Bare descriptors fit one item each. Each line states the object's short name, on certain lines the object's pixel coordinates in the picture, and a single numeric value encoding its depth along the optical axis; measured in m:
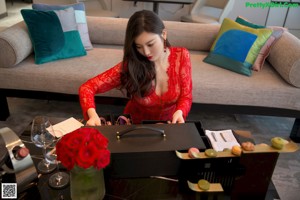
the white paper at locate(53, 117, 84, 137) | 1.25
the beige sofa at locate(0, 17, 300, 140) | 2.03
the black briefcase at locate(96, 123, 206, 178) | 0.95
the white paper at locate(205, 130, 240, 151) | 1.18
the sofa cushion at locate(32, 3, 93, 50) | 2.43
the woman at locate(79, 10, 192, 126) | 1.25
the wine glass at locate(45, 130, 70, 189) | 1.01
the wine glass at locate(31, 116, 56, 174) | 1.10
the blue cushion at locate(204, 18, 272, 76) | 2.16
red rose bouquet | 0.78
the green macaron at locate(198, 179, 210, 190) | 0.94
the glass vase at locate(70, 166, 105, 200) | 0.84
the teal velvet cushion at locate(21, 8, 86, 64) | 2.15
